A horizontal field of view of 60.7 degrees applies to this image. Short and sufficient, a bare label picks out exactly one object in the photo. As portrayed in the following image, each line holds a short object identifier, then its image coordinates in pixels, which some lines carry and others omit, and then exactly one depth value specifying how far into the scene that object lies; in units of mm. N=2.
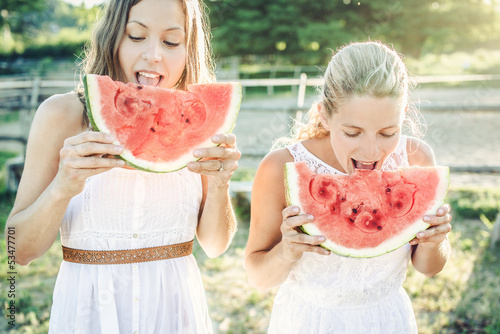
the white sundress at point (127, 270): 1702
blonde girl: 1693
